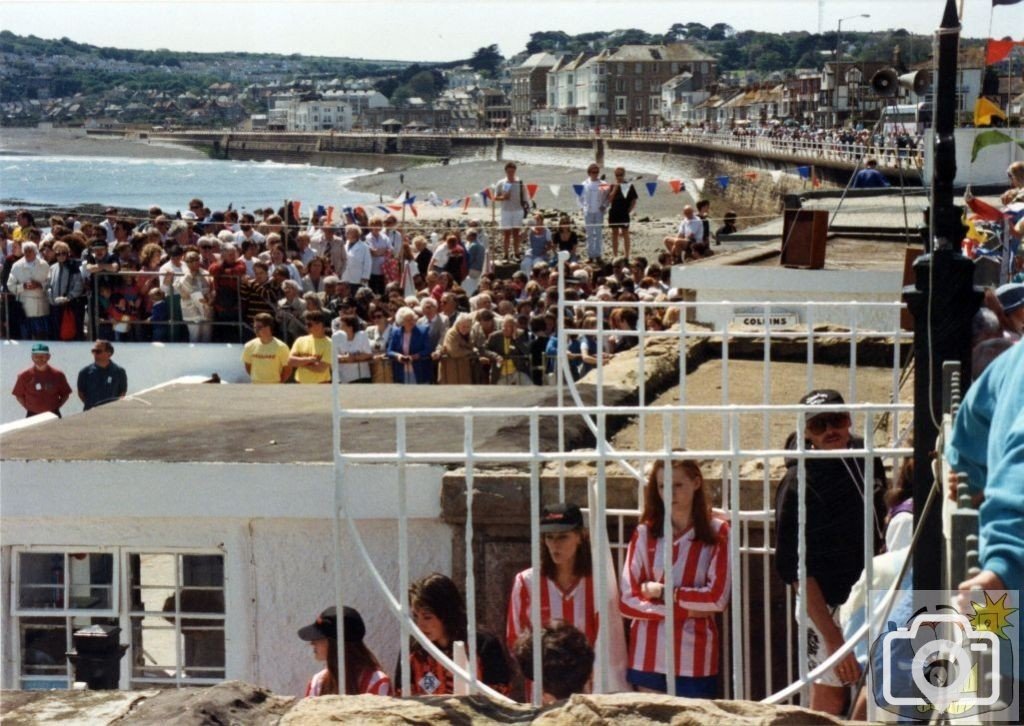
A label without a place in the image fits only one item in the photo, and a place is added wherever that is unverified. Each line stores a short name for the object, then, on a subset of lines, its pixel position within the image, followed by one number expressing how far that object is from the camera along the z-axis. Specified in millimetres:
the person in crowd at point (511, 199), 21359
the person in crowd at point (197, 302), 16094
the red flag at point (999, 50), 12320
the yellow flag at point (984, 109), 16175
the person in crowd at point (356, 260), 18016
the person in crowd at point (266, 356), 13055
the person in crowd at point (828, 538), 5629
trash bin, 5750
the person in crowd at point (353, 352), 13633
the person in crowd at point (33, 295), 16922
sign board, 11031
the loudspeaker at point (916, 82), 5930
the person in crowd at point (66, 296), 16719
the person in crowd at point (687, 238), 17656
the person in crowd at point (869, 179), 22641
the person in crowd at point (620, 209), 21812
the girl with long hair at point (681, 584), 5766
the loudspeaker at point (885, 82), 7505
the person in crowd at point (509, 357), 13211
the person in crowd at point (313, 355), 12727
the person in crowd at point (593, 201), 21500
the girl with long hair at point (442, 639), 5887
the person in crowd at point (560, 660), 5508
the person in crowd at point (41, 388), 14344
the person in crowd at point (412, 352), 13609
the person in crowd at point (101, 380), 13711
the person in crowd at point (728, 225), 21391
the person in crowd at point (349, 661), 5965
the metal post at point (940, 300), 4688
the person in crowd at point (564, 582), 5824
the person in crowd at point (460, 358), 13289
